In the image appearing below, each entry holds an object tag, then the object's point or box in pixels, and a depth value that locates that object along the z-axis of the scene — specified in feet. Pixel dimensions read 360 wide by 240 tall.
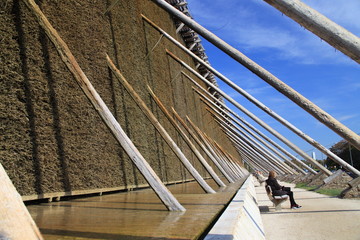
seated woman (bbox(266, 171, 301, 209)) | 29.86
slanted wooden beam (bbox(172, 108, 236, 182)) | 29.63
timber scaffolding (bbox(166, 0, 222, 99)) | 57.67
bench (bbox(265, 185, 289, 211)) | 29.55
